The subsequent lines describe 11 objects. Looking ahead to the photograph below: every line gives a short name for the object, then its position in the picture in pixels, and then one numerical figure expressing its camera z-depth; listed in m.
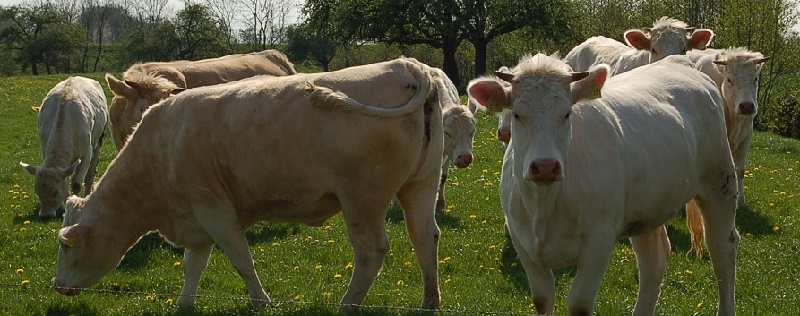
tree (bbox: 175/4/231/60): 71.62
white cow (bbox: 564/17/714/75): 13.43
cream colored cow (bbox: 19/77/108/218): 13.52
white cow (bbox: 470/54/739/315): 5.36
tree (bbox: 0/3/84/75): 77.56
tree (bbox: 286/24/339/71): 70.19
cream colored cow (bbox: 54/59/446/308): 6.98
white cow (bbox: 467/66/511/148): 7.39
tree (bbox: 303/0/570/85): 47.59
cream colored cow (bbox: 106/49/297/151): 11.48
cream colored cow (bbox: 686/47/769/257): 11.89
